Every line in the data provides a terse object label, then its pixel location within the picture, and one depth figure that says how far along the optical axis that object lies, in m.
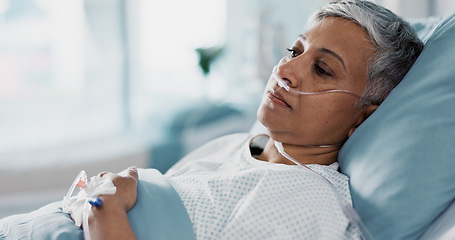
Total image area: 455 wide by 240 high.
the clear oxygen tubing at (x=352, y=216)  1.04
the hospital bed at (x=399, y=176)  1.01
